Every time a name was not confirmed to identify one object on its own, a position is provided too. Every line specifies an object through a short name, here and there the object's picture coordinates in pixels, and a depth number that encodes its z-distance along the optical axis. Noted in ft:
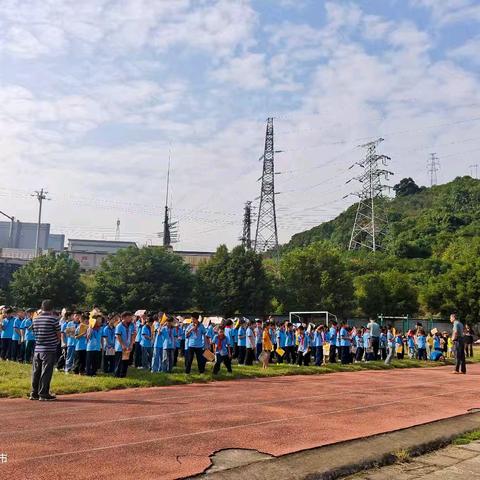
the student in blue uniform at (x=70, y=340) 47.55
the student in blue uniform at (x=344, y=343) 69.36
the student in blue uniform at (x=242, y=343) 62.80
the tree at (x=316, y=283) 143.02
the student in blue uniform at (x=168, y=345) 48.78
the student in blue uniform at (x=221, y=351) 49.75
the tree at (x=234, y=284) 138.00
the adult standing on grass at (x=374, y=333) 72.31
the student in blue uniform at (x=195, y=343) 49.34
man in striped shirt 32.58
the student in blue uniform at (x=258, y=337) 64.39
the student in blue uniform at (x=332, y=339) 68.97
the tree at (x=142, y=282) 132.67
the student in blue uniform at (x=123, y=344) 44.37
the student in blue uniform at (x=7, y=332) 58.65
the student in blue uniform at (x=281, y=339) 66.90
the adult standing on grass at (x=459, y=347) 60.95
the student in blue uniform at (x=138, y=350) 53.06
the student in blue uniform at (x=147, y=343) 51.16
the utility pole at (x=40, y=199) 176.45
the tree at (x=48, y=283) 134.00
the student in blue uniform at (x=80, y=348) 46.96
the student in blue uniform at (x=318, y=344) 65.67
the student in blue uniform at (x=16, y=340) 57.77
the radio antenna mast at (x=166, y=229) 204.66
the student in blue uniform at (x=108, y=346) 46.96
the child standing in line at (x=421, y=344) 81.52
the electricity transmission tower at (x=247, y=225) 217.70
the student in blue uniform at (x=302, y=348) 65.41
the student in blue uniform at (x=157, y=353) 49.08
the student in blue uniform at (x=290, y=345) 67.56
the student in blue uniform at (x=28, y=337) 54.95
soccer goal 103.90
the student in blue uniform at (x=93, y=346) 45.93
